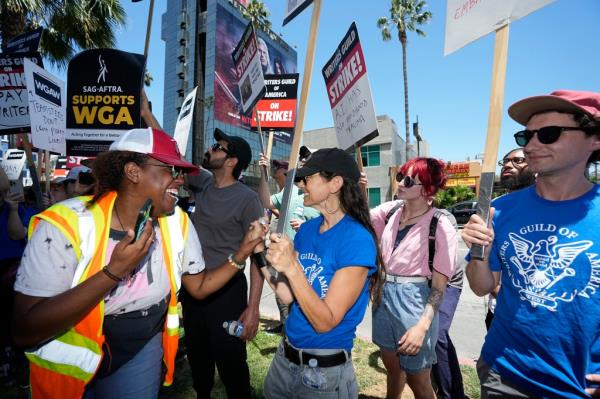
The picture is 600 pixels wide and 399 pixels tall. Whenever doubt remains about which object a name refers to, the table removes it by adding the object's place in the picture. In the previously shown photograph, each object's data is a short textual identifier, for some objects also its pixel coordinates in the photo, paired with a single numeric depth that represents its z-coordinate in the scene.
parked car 20.95
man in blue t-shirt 1.50
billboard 35.66
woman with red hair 2.45
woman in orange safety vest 1.51
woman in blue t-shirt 1.55
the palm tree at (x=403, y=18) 25.62
